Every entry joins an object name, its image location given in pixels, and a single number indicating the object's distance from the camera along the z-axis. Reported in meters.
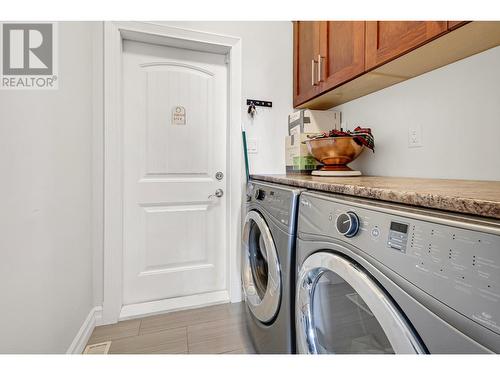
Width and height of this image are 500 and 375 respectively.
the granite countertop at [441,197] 0.41
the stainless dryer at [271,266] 0.92
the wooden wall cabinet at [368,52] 0.92
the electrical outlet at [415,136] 1.27
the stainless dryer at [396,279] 0.38
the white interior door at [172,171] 1.68
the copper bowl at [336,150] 1.33
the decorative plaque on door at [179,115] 1.75
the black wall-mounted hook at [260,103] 1.84
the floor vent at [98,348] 1.31
